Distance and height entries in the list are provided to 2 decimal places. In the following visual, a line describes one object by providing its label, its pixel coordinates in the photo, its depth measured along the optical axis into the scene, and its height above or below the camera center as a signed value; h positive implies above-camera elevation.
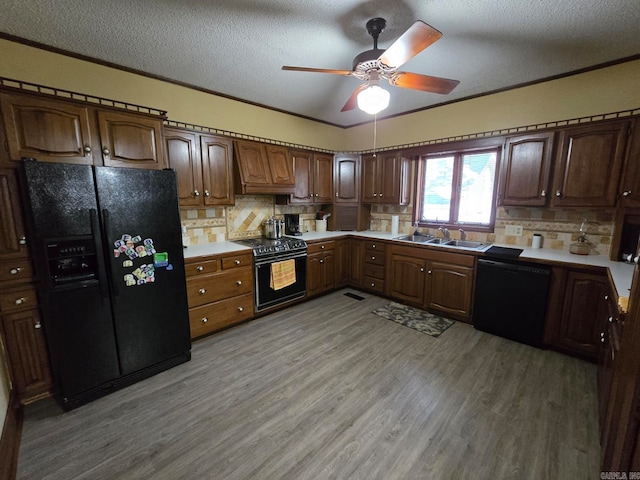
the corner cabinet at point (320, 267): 3.61 -0.89
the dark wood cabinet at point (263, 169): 3.12 +0.44
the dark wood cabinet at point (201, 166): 2.65 +0.40
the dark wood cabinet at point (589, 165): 2.28 +0.35
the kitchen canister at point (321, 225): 4.27 -0.34
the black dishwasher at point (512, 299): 2.49 -0.95
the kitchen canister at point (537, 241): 2.88 -0.41
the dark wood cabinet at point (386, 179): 3.82 +0.36
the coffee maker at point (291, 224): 3.96 -0.30
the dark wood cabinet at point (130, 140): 1.97 +0.50
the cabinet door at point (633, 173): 2.18 +0.26
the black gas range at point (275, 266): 3.04 -0.77
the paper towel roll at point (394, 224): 3.96 -0.31
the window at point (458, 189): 3.31 +0.19
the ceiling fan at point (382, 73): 1.59 +0.90
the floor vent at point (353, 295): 3.80 -1.34
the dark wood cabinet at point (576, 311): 2.22 -0.94
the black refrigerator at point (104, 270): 1.70 -0.48
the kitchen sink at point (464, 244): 3.25 -0.51
